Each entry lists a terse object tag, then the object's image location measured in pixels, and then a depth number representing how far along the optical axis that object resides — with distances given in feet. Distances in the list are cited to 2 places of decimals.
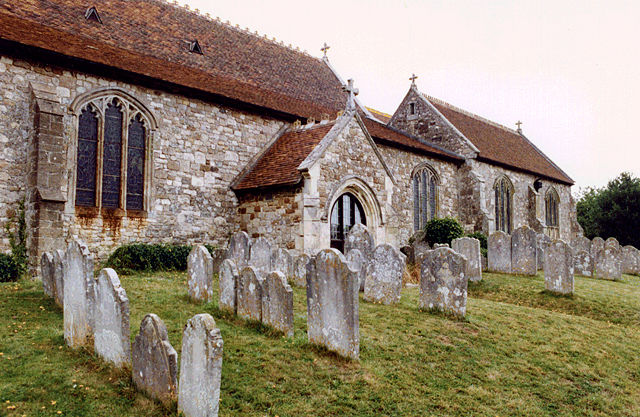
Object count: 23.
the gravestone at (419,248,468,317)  27.76
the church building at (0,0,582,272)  36.58
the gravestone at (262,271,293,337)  21.95
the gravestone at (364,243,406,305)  30.94
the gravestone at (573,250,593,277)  53.01
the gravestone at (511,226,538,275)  45.37
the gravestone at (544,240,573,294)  37.04
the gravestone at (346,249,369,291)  34.94
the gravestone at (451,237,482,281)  41.59
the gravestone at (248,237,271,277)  35.22
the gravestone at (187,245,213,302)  27.96
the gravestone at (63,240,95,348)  19.42
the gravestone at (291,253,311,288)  35.12
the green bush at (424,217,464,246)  59.41
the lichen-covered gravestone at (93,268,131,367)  17.06
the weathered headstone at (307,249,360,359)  20.29
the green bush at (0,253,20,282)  33.68
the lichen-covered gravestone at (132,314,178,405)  14.75
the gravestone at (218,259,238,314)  25.00
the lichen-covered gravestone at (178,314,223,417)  14.11
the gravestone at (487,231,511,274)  46.98
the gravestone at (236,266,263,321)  23.56
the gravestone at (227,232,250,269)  37.65
